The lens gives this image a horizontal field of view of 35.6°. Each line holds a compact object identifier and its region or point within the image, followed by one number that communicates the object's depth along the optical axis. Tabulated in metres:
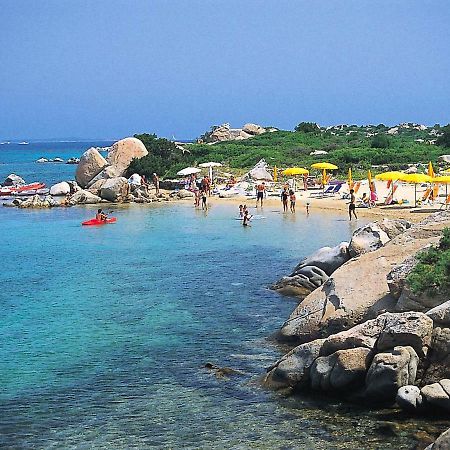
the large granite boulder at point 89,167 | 52.78
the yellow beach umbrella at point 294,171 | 44.78
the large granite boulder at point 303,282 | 19.81
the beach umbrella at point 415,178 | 34.53
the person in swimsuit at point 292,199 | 37.56
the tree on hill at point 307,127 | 92.71
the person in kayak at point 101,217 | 36.81
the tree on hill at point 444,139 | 66.88
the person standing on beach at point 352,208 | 32.98
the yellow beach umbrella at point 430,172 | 37.75
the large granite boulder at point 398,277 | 13.95
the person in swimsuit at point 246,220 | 33.84
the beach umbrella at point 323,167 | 46.28
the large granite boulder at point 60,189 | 51.91
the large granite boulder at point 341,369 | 11.71
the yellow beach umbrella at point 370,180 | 38.31
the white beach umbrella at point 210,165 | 51.81
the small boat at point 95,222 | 36.41
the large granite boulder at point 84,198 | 46.69
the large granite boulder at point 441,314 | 12.01
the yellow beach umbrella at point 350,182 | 40.94
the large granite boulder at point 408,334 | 11.59
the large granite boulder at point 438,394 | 10.55
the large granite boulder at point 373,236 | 19.33
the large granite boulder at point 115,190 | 46.53
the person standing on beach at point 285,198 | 37.75
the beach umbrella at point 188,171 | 49.38
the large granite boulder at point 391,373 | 11.16
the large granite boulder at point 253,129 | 96.31
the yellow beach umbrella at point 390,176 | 36.49
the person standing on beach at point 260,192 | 41.23
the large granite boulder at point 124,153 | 53.72
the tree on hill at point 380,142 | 66.56
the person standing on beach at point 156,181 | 49.28
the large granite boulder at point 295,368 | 12.43
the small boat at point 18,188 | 54.25
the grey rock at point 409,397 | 10.76
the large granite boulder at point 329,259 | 19.95
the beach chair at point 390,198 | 37.19
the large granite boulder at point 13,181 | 59.88
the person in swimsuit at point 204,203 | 40.38
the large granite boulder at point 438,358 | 11.33
